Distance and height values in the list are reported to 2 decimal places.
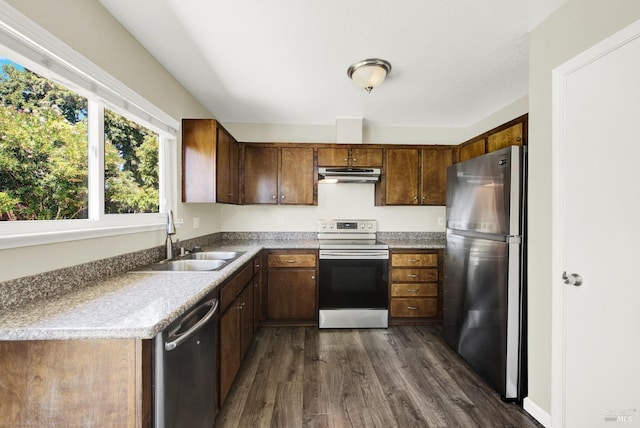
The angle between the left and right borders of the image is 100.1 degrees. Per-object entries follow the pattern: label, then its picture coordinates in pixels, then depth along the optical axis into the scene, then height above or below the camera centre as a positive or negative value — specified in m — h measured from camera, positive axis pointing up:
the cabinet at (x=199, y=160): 2.40 +0.47
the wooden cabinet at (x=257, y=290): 2.58 -0.79
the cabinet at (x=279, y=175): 3.25 +0.45
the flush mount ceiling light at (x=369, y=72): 2.03 +1.09
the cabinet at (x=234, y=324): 1.67 -0.80
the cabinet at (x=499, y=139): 2.05 +0.66
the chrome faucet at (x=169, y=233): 2.09 -0.17
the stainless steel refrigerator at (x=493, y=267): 1.77 -0.40
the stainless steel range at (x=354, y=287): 2.93 -0.82
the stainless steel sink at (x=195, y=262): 1.85 -0.39
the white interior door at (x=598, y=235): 1.19 -0.11
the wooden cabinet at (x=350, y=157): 3.26 +0.68
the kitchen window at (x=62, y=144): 1.08 +0.35
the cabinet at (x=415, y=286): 2.99 -0.83
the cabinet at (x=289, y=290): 2.96 -0.86
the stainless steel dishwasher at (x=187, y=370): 0.98 -0.67
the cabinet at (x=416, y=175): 3.29 +0.46
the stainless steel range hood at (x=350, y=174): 3.20 +0.46
